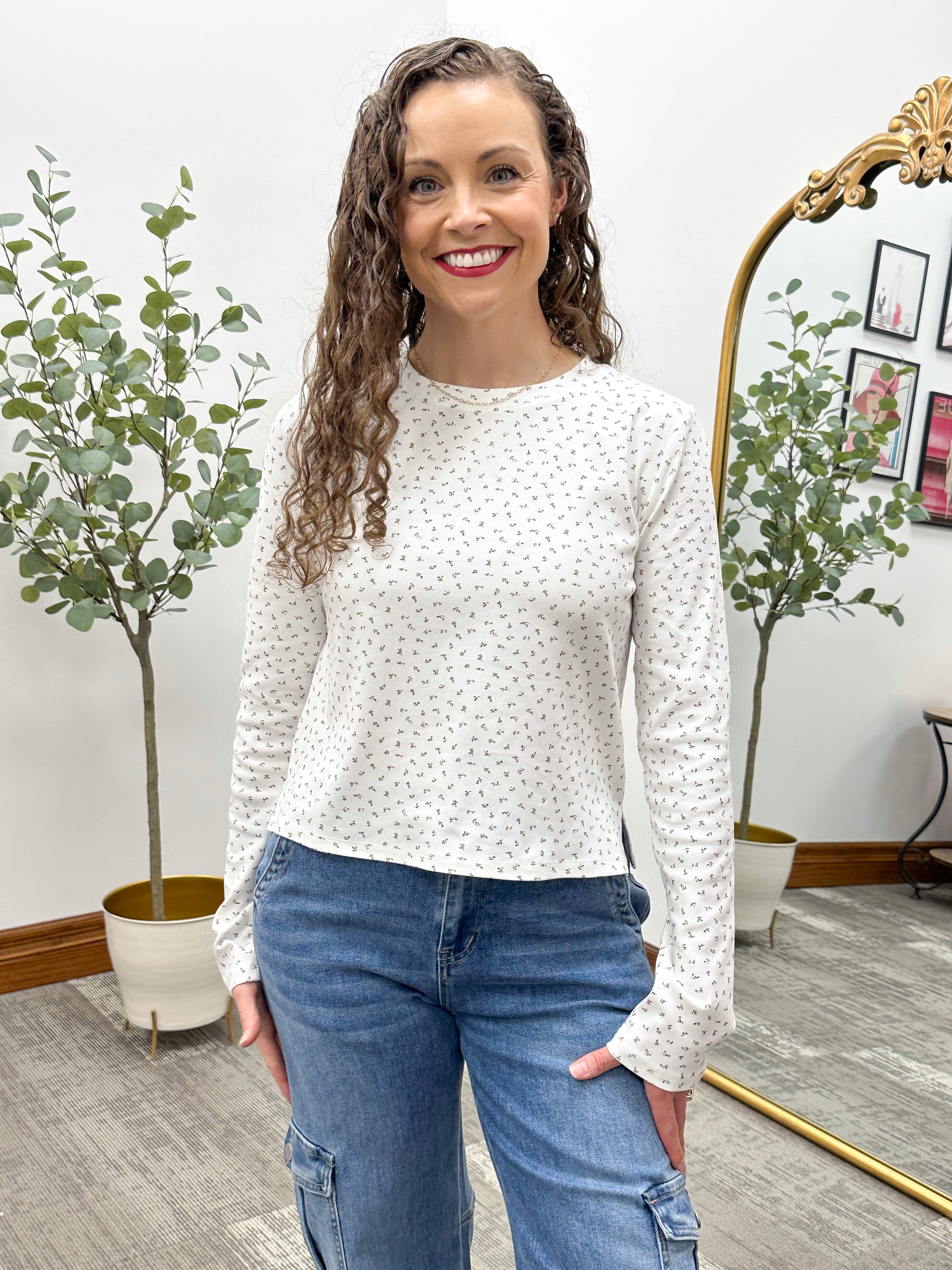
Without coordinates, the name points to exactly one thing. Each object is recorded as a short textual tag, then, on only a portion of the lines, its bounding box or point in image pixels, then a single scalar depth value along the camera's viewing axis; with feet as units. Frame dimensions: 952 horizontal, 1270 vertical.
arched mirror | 6.80
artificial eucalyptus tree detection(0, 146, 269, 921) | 7.51
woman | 3.11
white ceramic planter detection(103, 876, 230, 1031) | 8.07
